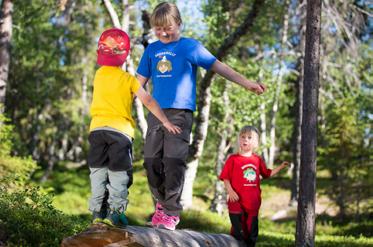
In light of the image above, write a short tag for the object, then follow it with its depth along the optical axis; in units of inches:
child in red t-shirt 270.1
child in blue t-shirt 230.8
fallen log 190.5
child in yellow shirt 207.8
